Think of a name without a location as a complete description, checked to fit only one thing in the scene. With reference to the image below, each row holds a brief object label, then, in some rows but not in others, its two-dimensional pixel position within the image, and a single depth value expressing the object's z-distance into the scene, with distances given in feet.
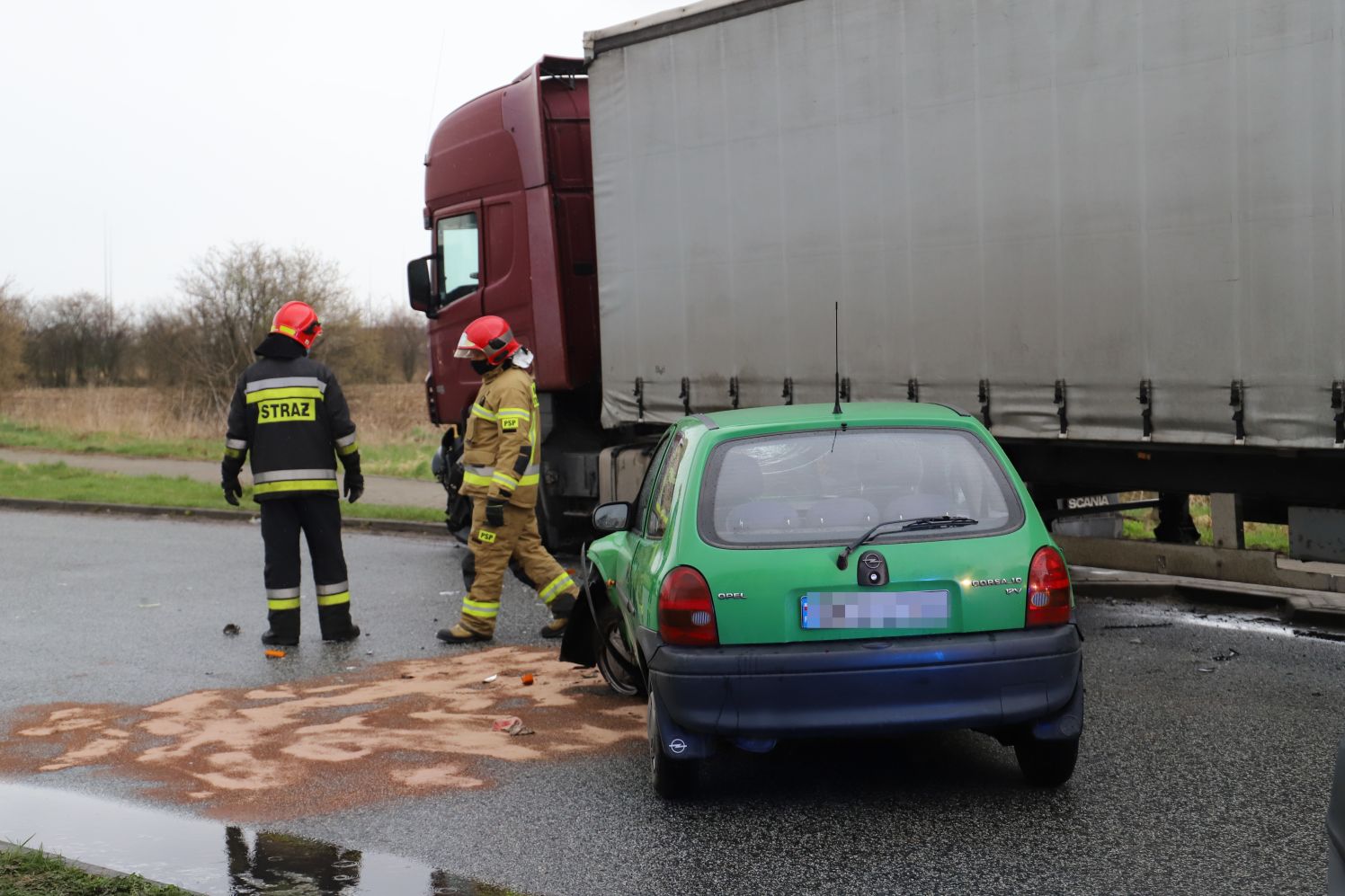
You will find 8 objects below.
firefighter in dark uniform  29.63
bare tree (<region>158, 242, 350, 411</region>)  108.78
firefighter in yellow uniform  29.19
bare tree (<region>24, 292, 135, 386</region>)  153.28
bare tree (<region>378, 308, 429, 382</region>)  154.66
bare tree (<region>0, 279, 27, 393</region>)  119.03
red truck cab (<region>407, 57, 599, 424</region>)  39.91
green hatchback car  15.90
